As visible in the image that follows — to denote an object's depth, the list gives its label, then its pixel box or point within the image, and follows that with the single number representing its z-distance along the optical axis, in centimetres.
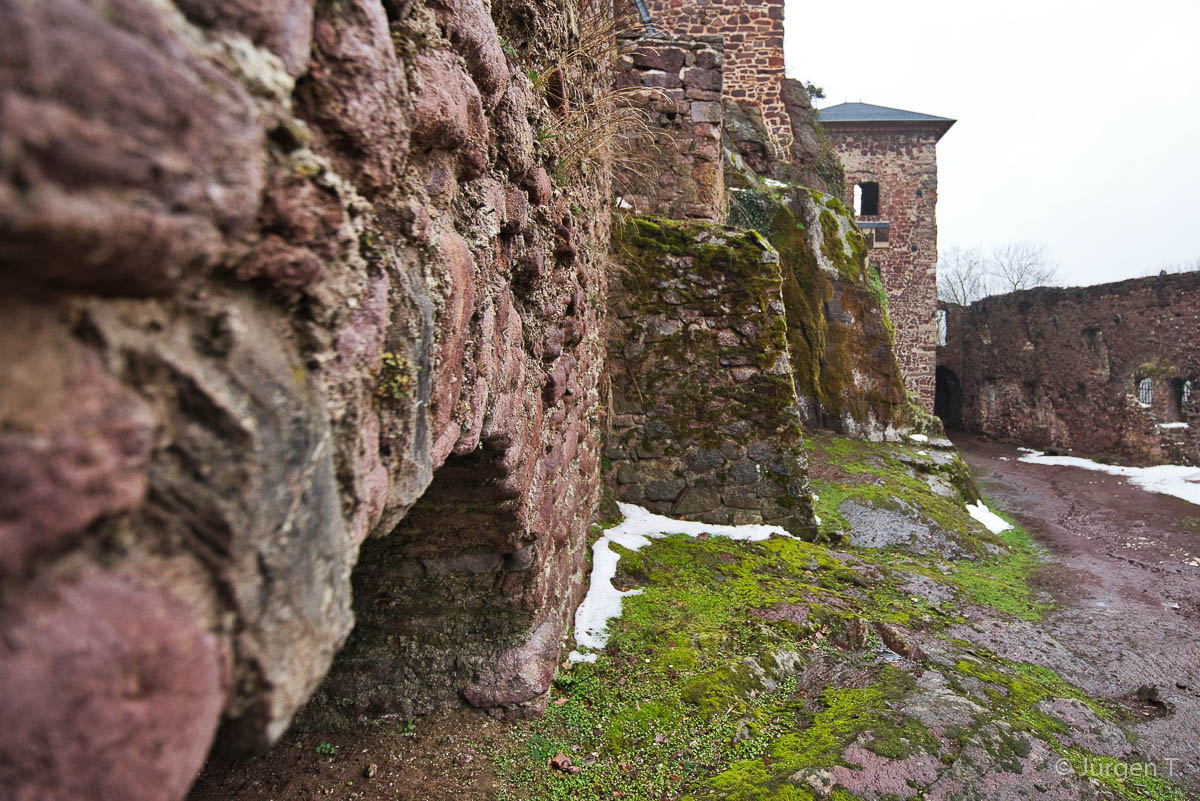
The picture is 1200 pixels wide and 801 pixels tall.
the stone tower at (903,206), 2044
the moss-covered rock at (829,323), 984
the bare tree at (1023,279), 4003
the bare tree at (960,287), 4091
